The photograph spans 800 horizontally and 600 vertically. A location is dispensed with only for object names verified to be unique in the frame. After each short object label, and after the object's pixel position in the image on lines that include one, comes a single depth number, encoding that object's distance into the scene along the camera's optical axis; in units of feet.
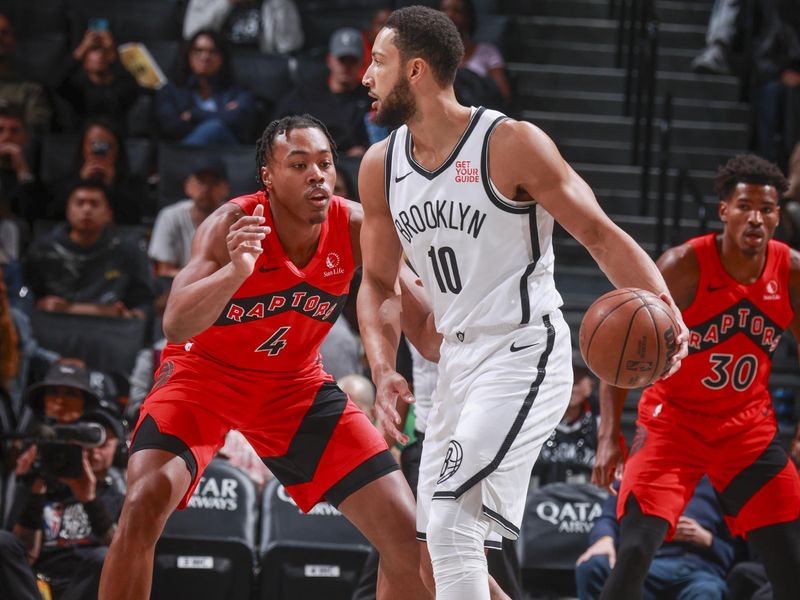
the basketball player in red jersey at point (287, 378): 28.60
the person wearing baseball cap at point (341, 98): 58.75
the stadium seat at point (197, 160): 57.47
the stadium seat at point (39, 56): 65.36
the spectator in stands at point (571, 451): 45.39
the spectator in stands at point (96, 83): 61.41
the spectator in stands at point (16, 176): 56.80
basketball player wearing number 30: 33.35
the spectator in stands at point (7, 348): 46.16
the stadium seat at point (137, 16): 67.87
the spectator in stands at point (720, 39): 66.44
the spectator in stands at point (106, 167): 56.44
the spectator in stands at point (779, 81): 61.82
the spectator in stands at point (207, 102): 59.98
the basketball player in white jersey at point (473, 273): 24.38
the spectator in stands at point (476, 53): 62.03
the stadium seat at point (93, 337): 50.03
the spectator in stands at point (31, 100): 61.21
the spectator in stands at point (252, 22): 65.05
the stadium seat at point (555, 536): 42.70
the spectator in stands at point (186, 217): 54.13
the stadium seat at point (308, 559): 40.34
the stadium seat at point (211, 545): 40.11
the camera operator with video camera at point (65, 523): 38.37
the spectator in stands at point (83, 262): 52.29
